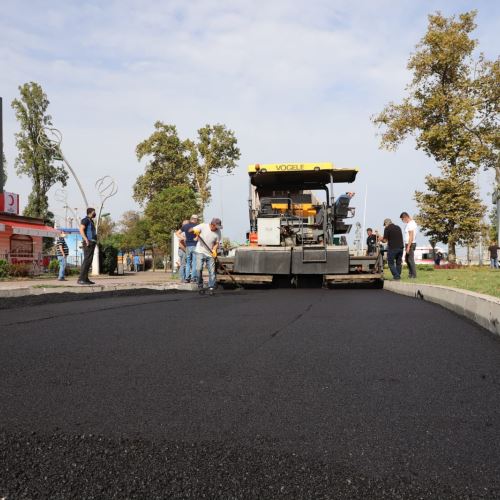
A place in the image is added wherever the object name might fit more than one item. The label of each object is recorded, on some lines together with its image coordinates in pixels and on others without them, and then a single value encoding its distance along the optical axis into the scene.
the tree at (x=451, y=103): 26.41
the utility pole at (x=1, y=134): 17.80
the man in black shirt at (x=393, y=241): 15.21
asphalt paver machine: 13.60
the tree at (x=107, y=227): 64.96
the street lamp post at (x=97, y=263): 25.17
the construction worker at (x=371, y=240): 19.43
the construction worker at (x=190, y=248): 14.50
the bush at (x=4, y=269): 22.83
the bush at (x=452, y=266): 28.33
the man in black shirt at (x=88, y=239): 13.32
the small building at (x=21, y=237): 28.44
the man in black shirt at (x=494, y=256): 29.48
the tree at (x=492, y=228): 48.89
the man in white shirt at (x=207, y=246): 12.90
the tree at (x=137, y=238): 50.63
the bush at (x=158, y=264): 57.81
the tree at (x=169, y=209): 39.72
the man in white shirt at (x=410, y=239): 15.16
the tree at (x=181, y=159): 41.72
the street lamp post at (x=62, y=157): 24.14
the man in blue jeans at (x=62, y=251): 18.02
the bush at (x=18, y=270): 23.31
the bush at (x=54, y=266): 27.42
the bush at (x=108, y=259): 27.48
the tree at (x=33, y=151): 47.88
